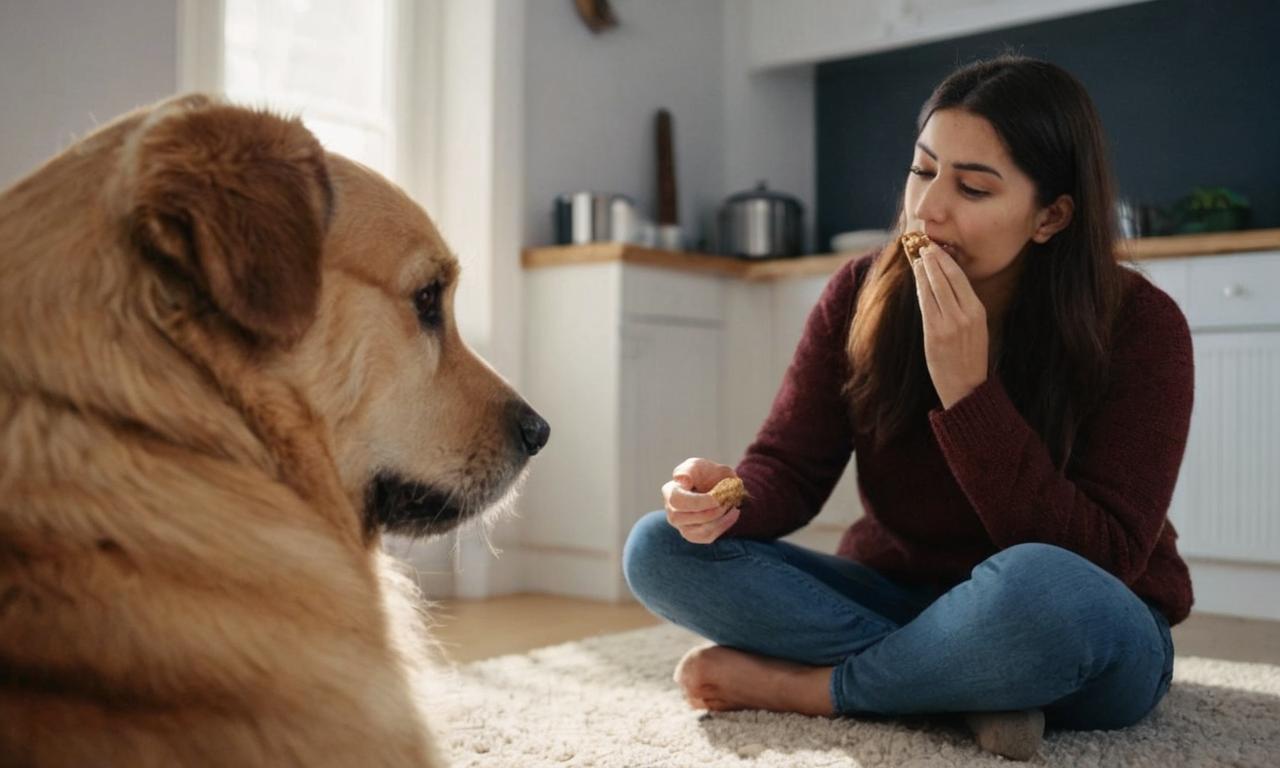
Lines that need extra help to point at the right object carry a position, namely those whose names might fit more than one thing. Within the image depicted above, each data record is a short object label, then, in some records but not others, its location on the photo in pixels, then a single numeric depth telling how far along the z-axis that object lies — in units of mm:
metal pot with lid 3992
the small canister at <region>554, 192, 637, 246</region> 3562
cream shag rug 1521
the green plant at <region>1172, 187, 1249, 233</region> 3404
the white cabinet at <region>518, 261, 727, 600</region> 3395
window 2863
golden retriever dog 763
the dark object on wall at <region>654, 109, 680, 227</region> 4047
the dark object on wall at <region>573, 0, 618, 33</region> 3770
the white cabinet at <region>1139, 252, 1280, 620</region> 3109
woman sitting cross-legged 1486
